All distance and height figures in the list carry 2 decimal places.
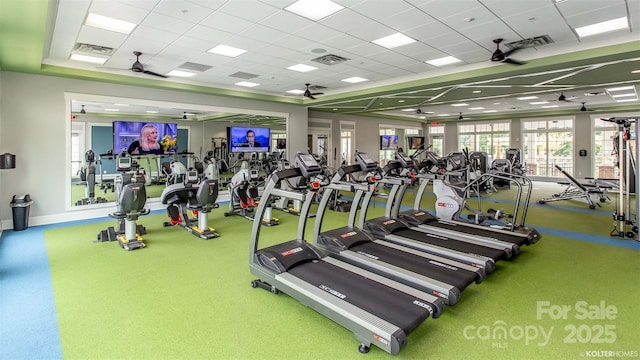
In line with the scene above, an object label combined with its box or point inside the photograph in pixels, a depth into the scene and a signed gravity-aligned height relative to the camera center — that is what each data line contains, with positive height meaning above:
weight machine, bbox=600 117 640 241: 5.30 +0.26
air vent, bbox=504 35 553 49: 4.95 +2.16
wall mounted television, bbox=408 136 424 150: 16.62 +2.01
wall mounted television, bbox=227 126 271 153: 9.80 +1.32
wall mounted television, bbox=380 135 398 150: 15.20 +1.86
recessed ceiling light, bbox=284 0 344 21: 3.79 +2.08
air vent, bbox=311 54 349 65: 5.91 +2.27
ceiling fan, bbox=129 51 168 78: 5.31 +1.88
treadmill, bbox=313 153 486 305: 3.06 -0.88
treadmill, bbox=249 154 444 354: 2.31 -0.93
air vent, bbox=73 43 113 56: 5.13 +2.15
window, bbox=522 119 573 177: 13.83 +1.52
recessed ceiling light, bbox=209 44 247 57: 5.33 +2.21
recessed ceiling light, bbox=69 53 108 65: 5.64 +2.19
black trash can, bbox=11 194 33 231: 5.65 -0.49
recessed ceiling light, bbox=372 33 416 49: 4.91 +2.19
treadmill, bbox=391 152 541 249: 4.52 -0.73
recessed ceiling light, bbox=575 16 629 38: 4.33 +2.11
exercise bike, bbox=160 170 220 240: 5.30 -0.34
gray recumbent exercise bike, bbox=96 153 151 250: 4.63 -0.38
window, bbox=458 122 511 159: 15.45 +2.12
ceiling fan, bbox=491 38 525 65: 4.96 +2.01
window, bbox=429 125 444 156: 17.44 +2.31
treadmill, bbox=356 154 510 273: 3.77 -0.81
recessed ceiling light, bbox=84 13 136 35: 4.12 +2.08
